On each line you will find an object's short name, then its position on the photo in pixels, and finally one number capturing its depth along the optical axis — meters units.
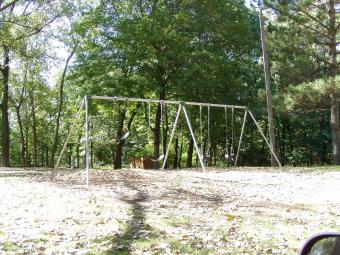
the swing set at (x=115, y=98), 11.19
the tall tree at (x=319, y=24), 18.56
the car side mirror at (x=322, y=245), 1.90
